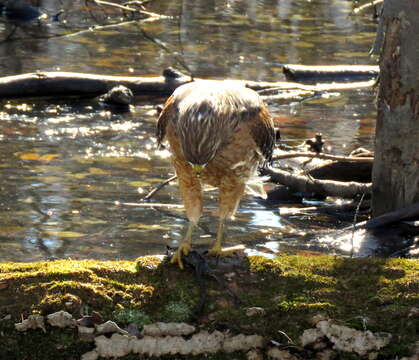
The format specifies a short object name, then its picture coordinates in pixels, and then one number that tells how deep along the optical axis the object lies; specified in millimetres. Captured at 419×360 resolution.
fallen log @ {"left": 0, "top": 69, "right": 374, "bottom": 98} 25453
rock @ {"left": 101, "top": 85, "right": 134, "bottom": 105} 25984
